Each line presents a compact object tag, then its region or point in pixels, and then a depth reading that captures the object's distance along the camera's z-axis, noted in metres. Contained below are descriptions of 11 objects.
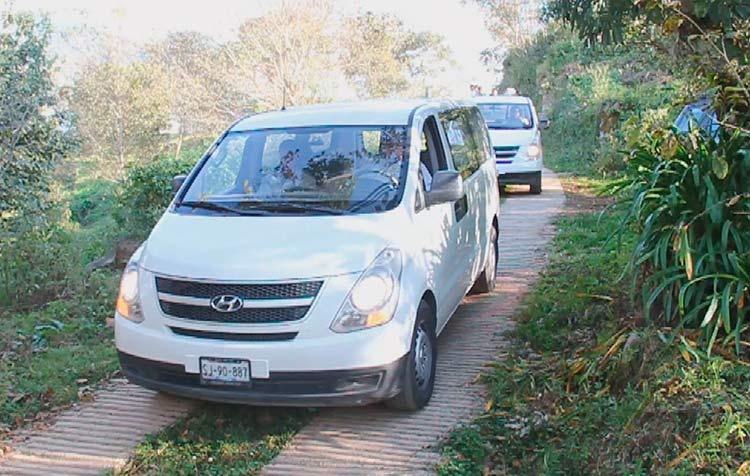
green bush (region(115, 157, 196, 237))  9.98
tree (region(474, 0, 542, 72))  38.66
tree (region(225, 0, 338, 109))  23.14
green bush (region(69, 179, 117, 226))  19.38
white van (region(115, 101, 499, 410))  4.07
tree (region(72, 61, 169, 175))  22.38
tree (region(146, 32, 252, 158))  24.69
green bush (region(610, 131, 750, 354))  4.27
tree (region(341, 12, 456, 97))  27.99
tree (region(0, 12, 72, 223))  7.78
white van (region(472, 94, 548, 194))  13.49
